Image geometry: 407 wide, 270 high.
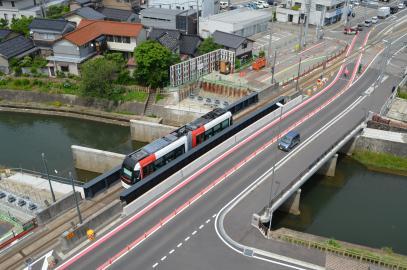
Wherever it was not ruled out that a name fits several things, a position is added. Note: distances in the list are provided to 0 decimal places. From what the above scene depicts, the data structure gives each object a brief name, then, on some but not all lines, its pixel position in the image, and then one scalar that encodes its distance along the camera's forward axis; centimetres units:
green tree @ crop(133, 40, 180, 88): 6481
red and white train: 3719
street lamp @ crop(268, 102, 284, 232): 3451
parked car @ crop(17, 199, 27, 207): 3893
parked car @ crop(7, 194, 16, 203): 3960
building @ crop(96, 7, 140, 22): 8969
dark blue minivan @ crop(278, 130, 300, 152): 4478
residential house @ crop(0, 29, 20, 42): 8069
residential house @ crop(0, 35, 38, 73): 7344
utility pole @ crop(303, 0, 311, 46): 8332
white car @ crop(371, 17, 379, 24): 10106
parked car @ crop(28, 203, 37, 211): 3803
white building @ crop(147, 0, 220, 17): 9456
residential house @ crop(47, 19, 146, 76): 7169
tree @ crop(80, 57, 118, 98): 6378
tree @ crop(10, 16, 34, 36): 8421
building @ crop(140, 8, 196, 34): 8638
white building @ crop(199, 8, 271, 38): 8356
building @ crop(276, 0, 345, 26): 9675
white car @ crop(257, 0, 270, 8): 11435
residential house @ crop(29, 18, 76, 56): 7575
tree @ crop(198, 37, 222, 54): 7294
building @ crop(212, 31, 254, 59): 7431
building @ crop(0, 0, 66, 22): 9525
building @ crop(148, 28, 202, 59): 7306
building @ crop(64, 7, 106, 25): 8531
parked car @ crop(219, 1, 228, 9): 11431
